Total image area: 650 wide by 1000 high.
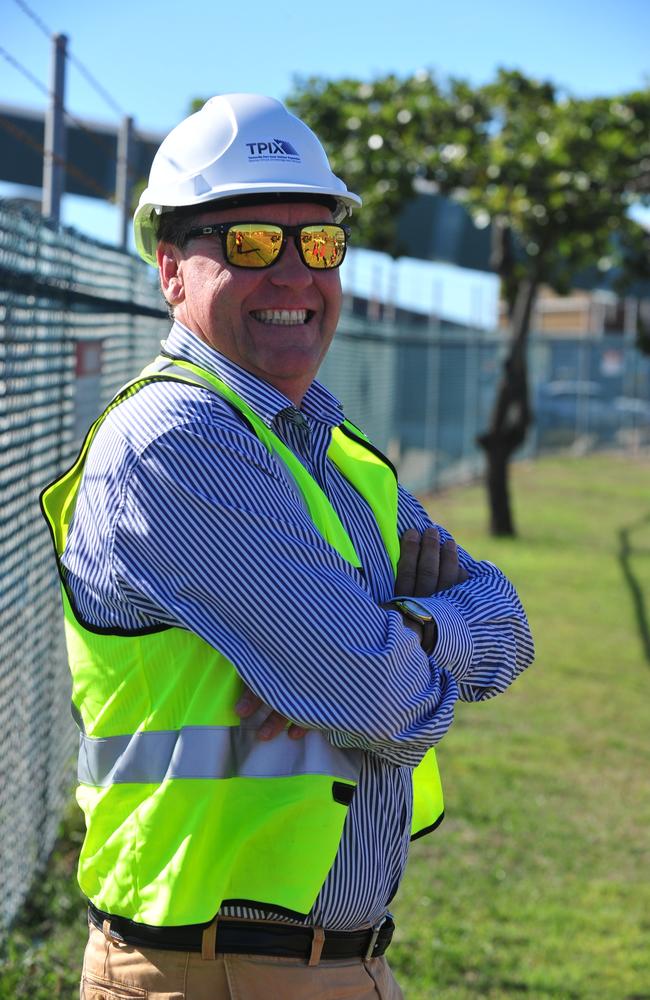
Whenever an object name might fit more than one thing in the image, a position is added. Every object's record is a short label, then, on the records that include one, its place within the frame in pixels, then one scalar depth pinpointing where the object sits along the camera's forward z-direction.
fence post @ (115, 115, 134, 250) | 5.75
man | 1.97
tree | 11.74
